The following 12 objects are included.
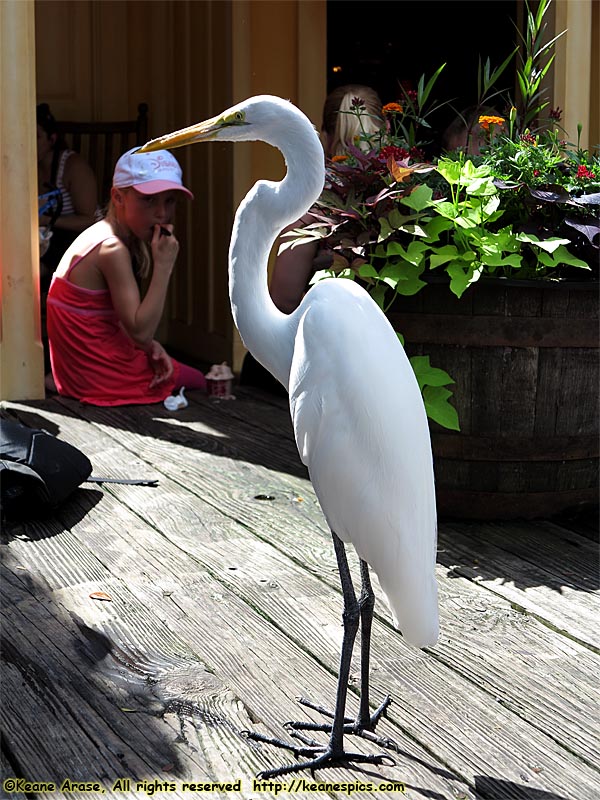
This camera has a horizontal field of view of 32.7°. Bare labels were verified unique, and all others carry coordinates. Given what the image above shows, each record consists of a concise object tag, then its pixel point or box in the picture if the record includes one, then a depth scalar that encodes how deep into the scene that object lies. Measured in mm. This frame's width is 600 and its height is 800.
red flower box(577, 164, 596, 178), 3014
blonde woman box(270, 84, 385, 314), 3959
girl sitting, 4512
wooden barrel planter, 3018
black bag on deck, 3133
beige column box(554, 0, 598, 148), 4371
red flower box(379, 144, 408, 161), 2961
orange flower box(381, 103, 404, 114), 3115
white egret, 1883
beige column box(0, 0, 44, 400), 4504
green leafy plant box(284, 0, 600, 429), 2930
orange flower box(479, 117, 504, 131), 3053
